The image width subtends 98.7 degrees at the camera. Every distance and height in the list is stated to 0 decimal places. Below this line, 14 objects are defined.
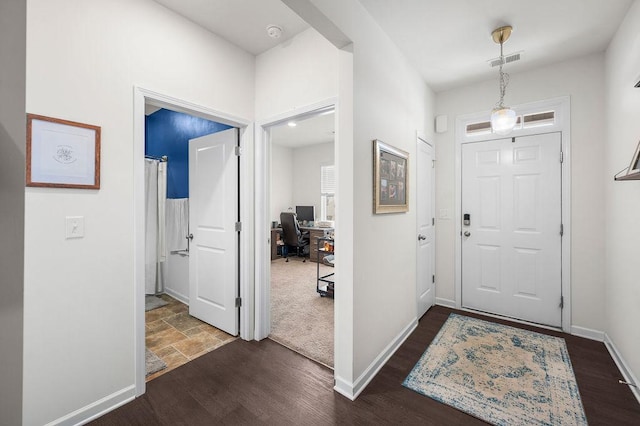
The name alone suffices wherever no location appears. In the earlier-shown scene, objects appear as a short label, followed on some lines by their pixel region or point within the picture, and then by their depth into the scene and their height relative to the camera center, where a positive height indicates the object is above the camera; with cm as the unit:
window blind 682 +82
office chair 605 -46
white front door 287 -16
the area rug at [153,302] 341 -116
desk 617 -56
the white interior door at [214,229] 269 -17
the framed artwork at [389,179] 212 +29
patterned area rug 174 -124
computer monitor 684 +0
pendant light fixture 225 +83
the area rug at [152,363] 216 -123
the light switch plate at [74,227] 160 -8
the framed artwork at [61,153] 148 +34
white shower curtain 365 -7
